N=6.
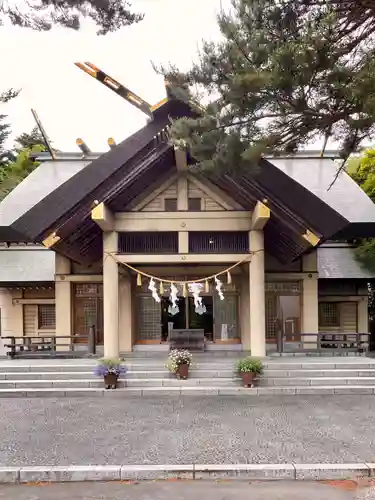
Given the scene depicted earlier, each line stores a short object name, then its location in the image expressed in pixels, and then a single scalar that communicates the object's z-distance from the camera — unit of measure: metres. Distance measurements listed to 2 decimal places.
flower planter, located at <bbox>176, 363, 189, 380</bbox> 11.56
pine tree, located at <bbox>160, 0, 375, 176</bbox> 5.73
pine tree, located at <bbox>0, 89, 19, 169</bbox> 11.08
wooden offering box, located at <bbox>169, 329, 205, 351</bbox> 15.34
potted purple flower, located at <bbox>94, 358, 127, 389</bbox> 11.03
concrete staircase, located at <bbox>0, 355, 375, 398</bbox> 10.91
